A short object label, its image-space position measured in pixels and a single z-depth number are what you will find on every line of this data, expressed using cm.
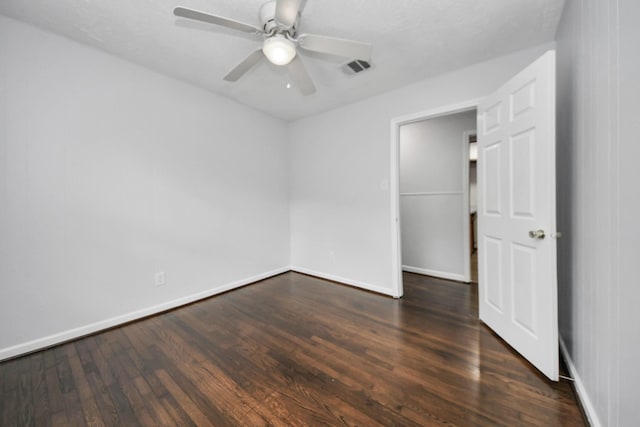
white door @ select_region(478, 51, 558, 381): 148
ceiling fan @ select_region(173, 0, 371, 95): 137
